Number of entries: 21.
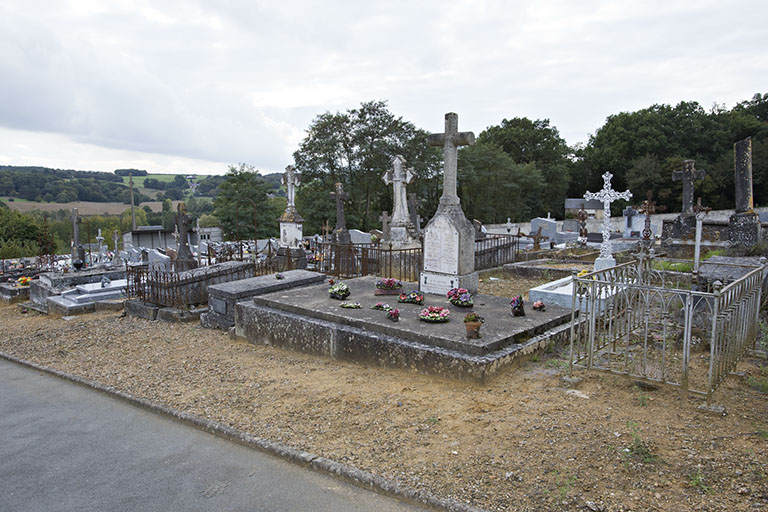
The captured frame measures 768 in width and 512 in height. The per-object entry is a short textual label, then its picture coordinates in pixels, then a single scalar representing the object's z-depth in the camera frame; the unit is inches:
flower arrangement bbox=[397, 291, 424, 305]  300.7
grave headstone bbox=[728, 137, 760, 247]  430.9
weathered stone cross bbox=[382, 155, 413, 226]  616.4
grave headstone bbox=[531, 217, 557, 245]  1013.8
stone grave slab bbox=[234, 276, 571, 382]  213.5
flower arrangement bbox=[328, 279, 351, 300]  307.4
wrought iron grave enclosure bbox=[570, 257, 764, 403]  170.6
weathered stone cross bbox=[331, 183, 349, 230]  673.6
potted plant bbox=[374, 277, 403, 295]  328.8
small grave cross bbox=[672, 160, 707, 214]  700.7
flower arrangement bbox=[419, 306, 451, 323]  252.8
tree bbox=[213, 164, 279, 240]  1210.6
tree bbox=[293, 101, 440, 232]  1250.0
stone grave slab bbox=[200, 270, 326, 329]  331.6
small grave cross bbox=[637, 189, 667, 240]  533.3
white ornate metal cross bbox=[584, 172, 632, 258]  454.5
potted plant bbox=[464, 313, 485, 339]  217.8
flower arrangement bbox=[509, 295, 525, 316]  263.7
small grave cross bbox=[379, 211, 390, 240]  666.2
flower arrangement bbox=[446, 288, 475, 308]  282.4
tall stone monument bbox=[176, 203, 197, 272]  527.5
